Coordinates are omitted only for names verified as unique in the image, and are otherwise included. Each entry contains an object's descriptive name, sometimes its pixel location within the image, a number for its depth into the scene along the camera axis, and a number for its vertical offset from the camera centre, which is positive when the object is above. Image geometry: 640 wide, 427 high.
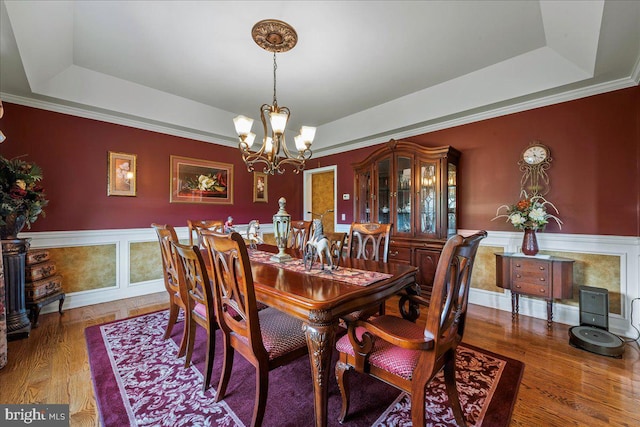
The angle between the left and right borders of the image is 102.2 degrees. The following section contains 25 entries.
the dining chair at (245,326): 1.24 -0.64
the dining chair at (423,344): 1.06 -0.62
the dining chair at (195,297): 1.54 -0.56
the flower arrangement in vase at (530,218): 2.58 -0.02
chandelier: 2.20 +0.80
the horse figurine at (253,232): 2.49 -0.17
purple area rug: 1.42 -1.12
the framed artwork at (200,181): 3.92 +0.53
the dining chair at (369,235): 2.25 -0.18
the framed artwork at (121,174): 3.37 +0.52
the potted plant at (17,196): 2.29 +0.15
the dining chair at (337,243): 1.83 -0.22
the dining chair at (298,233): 2.98 -0.21
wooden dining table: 1.15 -0.41
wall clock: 2.80 +0.54
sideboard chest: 2.41 -0.59
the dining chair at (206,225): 3.18 -0.14
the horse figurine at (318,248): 1.63 -0.22
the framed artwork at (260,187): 4.84 +0.51
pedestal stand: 2.29 -0.70
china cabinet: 3.17 +0.23
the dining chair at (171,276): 1.89 -0.51
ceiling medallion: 2.18 +1.60
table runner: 1.47 -0.37
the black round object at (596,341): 2.03 -1.02
